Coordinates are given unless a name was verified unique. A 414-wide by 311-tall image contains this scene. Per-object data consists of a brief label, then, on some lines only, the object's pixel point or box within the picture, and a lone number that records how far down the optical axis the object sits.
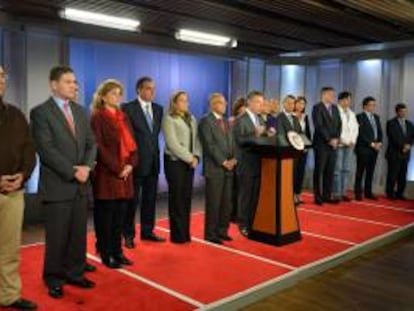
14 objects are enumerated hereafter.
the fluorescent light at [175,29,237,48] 6.96
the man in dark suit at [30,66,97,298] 3.45
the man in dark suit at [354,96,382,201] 7.64
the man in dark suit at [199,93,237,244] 4.96
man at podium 5.35
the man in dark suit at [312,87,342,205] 7.12
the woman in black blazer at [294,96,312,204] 7.21
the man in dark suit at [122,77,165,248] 4.75
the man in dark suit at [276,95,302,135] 6.72
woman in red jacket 4.02
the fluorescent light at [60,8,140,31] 5.68
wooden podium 5.07
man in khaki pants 3.07
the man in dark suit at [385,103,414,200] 7.76
